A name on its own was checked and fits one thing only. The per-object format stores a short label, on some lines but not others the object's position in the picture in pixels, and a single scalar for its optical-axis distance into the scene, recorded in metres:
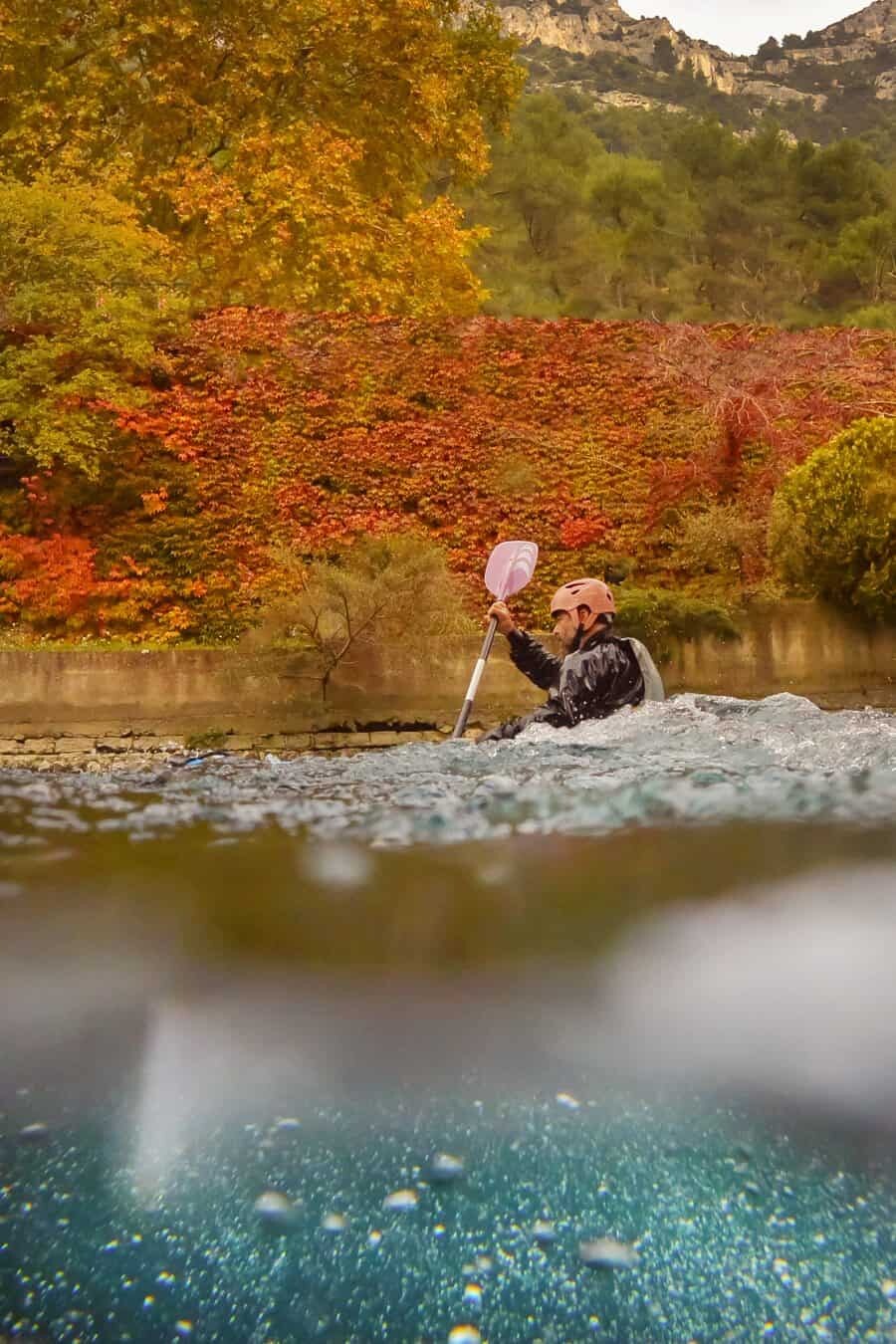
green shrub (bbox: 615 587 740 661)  10.65
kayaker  6.70
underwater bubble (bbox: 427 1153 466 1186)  1.73
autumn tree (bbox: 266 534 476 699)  10.04
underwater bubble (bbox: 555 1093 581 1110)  1.89
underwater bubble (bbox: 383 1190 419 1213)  1.67
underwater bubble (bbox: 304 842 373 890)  2.98
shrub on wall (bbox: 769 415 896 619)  10.36
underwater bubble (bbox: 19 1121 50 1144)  1.83
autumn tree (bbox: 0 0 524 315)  15.95
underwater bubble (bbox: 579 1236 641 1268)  1.56
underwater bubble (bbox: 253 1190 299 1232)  1.65
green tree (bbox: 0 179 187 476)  11.33
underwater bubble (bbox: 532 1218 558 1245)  1.60
